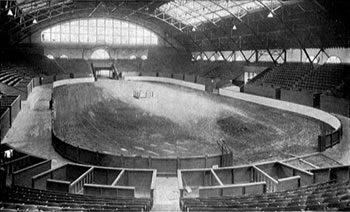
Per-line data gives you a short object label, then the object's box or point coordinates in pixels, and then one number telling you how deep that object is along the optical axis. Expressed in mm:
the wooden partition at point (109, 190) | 11266
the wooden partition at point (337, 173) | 12141
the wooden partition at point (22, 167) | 12305
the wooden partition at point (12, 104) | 20203
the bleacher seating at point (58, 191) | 8602
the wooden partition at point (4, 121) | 17609
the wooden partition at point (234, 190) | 11422
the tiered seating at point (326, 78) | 26177
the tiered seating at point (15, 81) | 25734
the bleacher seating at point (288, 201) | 7418
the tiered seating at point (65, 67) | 49231
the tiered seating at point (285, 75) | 31297
